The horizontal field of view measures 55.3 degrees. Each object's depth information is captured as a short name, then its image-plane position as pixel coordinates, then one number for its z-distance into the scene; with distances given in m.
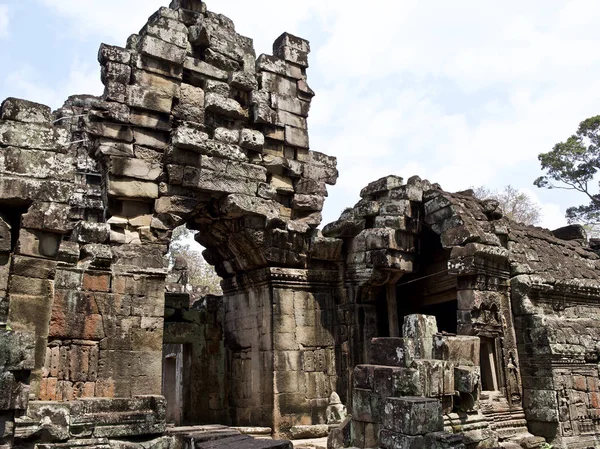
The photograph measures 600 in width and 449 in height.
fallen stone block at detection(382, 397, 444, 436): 5.75
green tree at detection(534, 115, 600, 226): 27.48
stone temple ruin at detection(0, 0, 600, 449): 6.24
